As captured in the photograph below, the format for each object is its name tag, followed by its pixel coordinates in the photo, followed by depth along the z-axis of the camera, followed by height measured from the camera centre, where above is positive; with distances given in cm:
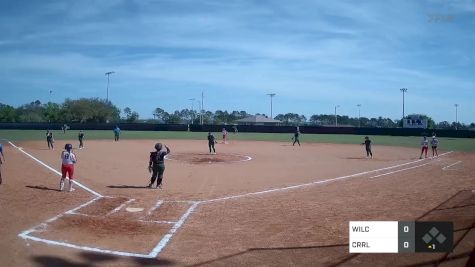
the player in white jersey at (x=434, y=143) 3017 -110
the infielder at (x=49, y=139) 3494 -102
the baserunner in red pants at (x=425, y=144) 2950 -115
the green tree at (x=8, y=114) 12482 +385
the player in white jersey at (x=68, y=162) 1453 -123
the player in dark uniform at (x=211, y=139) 3162 -93
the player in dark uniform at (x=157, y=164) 1554 -139
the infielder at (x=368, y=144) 3025 -122
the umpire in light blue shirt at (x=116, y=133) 4728 -67
